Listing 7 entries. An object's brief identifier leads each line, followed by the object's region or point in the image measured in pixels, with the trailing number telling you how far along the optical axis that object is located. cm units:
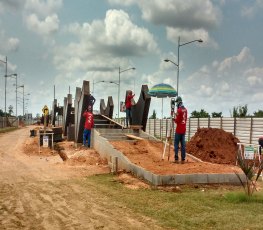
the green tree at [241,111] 4267
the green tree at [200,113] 6000
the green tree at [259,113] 4830
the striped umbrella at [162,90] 2186
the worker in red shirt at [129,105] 2470
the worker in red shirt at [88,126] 2181
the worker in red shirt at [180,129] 1455
